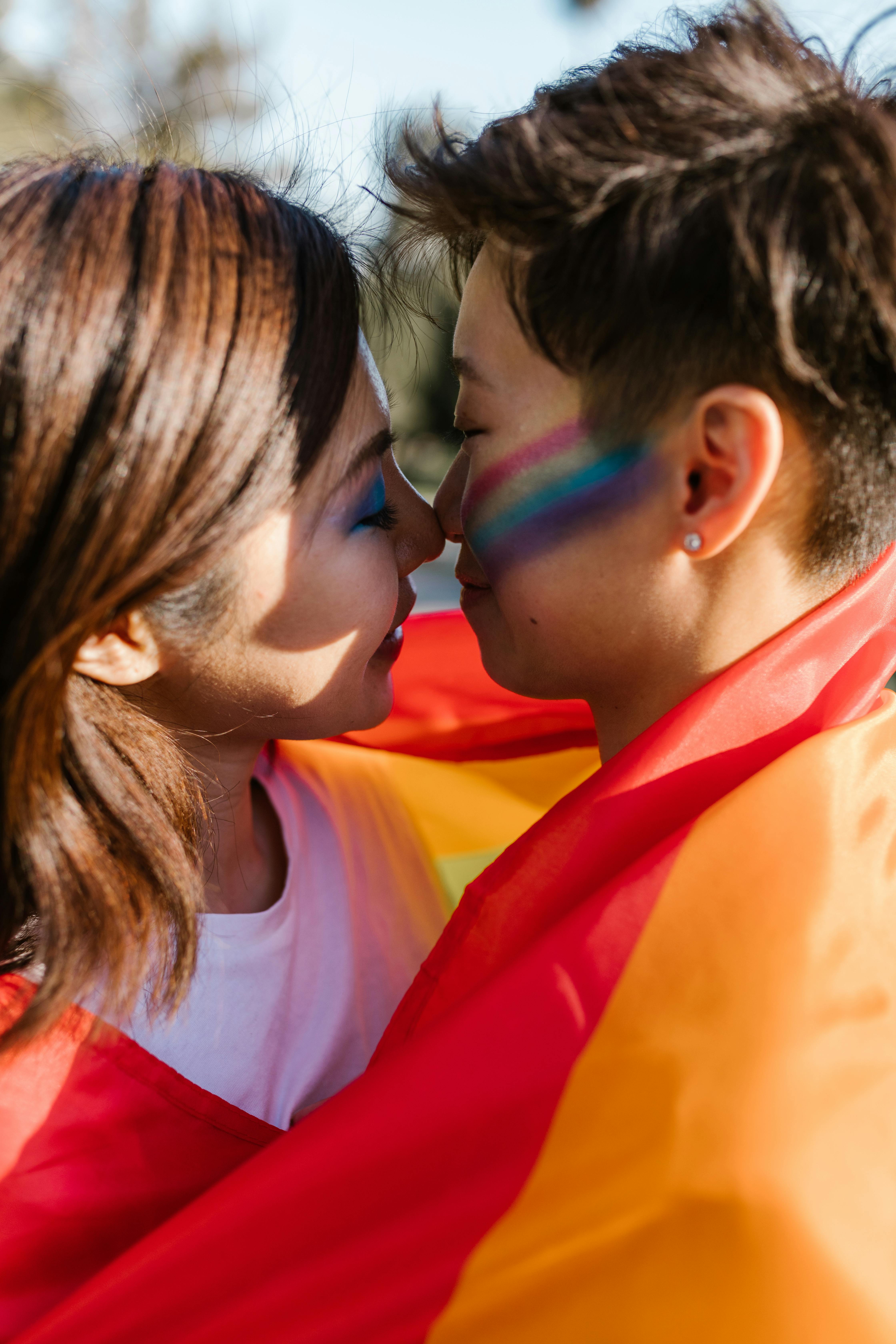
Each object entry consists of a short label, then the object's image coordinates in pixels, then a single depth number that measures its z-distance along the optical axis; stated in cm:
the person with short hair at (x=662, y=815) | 46
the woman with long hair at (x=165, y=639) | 53
